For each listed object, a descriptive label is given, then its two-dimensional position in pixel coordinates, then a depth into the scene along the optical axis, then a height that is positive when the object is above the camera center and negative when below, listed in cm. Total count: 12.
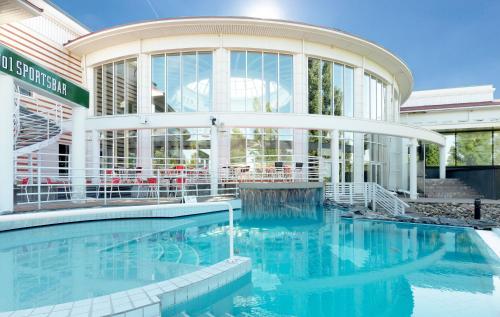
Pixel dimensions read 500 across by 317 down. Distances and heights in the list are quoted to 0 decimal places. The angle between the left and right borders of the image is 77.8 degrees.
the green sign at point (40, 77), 830 +265
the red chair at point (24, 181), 1100 -66
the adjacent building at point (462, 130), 2658 +288
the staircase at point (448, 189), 2076 -183
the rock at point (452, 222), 997 -194
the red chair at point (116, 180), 1273 -71
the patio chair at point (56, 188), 1129 -97
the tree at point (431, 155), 2828 +69
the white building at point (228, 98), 1574 +363
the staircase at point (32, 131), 1072 +128
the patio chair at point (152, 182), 1271 -79
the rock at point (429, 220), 1033 -195
